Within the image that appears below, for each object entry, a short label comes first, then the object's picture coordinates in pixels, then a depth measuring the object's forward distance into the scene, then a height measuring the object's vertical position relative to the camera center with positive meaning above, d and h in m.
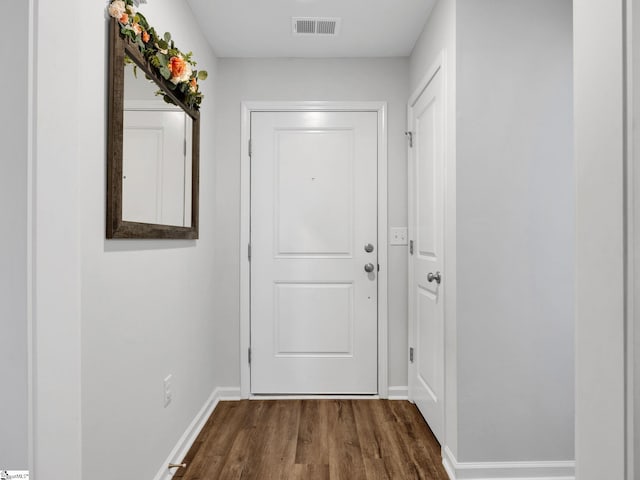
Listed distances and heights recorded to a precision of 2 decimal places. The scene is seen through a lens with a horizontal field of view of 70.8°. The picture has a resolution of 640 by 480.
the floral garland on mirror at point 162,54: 1.52 +0.76
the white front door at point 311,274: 3.04 -0.21
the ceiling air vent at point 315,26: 2.54 +1.25
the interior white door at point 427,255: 2.30 -0.06
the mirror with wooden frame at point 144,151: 1.47 +0.36
